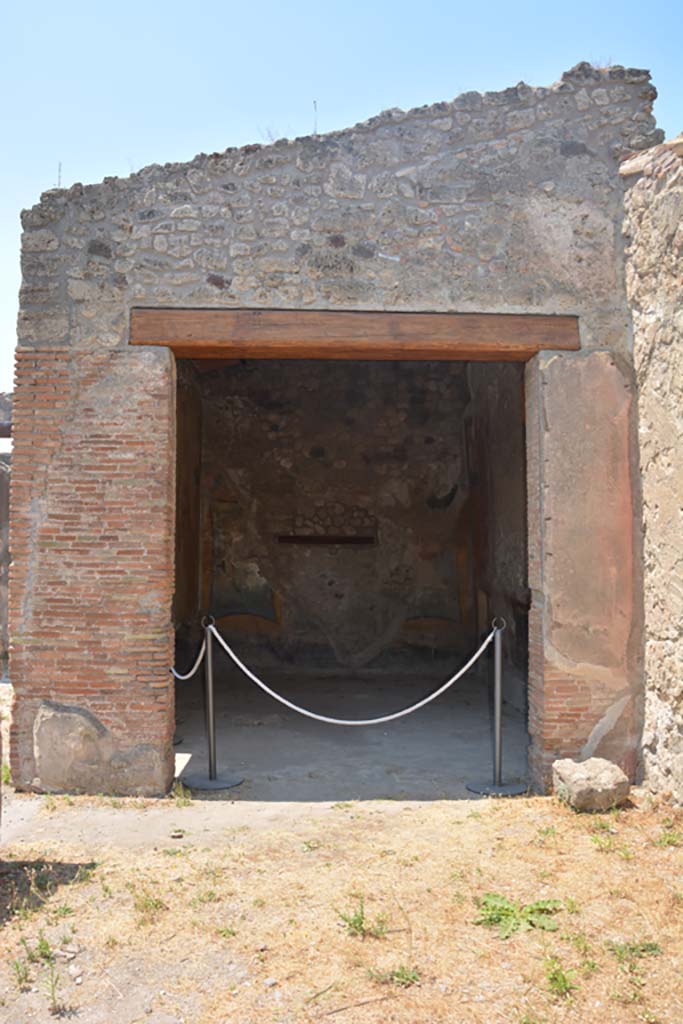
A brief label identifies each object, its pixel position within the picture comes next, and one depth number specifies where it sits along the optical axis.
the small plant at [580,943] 3.36
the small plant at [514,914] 3.61
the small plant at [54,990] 3.01
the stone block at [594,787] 5.09
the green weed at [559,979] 3.05
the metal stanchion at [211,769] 6.00
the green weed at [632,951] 3.31
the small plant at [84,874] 4.18
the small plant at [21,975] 3.17
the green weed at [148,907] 3.73
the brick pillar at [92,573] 5.62
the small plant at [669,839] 4.53
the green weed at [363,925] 3.55
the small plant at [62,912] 3.75
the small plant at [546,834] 4.68
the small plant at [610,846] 4.41
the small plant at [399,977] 3.16
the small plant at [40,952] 3.37
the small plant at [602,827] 4.82
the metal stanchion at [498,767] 5.76
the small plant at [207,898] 3.94
